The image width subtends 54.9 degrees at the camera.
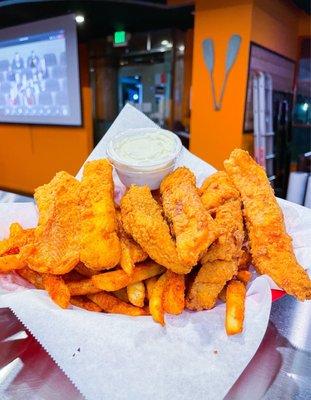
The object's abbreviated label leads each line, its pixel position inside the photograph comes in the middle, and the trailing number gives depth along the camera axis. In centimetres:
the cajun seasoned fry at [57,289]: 19
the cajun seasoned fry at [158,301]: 18
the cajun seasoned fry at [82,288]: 21
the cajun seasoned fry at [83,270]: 22
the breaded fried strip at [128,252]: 19
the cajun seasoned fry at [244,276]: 22
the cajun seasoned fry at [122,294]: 22
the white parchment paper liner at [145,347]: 16
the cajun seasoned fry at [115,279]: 19
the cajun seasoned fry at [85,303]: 21
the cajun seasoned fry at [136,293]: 20
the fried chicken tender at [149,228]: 19
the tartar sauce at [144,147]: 27
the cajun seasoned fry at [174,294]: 19
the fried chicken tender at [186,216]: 17
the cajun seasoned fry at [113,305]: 20
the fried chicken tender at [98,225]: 19
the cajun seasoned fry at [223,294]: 21
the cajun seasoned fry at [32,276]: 22
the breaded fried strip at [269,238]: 20
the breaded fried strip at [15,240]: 23
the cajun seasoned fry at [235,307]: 17
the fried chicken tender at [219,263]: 19
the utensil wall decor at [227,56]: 117
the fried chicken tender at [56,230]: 20
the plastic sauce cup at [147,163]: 26
